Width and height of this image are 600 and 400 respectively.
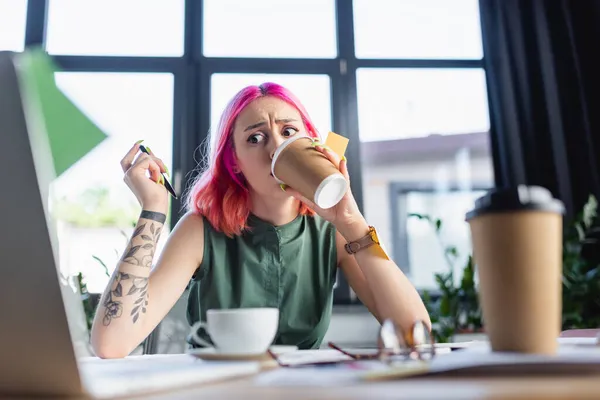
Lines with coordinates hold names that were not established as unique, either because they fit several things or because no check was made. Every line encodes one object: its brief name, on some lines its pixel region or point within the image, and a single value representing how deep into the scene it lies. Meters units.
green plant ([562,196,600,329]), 2.34
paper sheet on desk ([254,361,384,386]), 0.41
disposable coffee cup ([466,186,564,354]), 0.52
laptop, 0.32
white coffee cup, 0.63
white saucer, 0.58
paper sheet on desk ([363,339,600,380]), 0.41
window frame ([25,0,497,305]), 2.81
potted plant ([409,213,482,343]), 2.42
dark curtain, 2.71
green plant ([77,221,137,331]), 2.21
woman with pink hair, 1.11
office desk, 0.32
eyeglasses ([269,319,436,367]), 0.57
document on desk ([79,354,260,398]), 0.37
